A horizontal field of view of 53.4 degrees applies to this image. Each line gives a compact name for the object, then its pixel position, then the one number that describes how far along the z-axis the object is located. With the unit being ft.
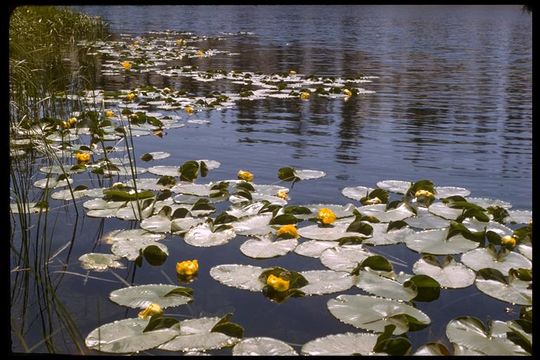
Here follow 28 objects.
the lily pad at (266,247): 7.20
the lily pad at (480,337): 4.99
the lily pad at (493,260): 6.62
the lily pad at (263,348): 5.00
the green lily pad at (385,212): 8.27
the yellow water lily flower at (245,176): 10.22
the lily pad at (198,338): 5.13
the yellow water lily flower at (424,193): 8.96
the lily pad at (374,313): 5.47
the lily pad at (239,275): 6.41
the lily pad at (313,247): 7.23
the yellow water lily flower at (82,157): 10.98
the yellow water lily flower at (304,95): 20.17
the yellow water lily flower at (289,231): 7.57
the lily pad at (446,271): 6.44
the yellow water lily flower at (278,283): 6.20
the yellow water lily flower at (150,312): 5.59
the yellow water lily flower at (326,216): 8.05
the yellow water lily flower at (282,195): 9.37
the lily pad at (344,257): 6.81
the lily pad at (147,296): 5.98
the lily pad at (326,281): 6.28
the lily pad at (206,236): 7.59
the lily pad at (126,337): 5.10
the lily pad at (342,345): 5.01
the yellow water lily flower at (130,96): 17.78
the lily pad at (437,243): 7.11
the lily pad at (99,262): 6.96
